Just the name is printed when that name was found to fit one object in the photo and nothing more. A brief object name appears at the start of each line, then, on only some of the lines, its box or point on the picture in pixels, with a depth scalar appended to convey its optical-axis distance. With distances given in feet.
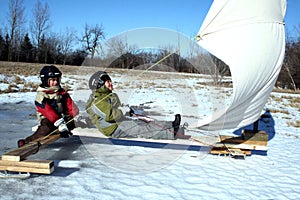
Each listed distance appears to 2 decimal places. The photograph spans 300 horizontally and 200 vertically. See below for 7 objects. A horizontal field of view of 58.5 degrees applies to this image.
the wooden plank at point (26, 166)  10.46
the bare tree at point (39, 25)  134.62
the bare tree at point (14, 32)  121.26
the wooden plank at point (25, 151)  10.55
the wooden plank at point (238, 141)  14.14
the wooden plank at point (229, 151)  14.56
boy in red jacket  13.21
